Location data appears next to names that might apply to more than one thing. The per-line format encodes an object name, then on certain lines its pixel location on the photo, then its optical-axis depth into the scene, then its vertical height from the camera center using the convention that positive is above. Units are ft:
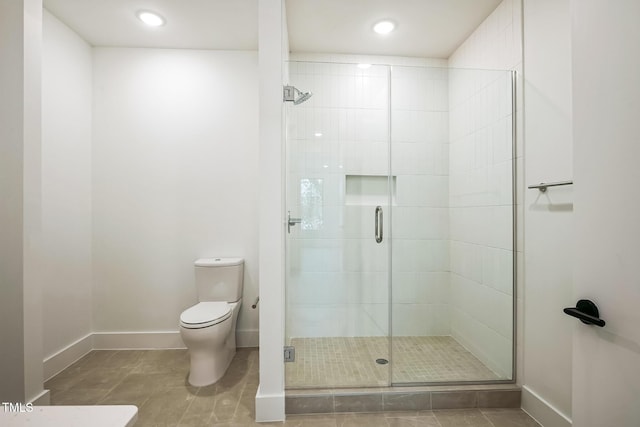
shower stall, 6.95 -0.11
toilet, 6.35 -2.41
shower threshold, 5.63 -3.68
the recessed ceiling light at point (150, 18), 6.99 +4.73
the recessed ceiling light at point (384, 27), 7.30 +4.67
